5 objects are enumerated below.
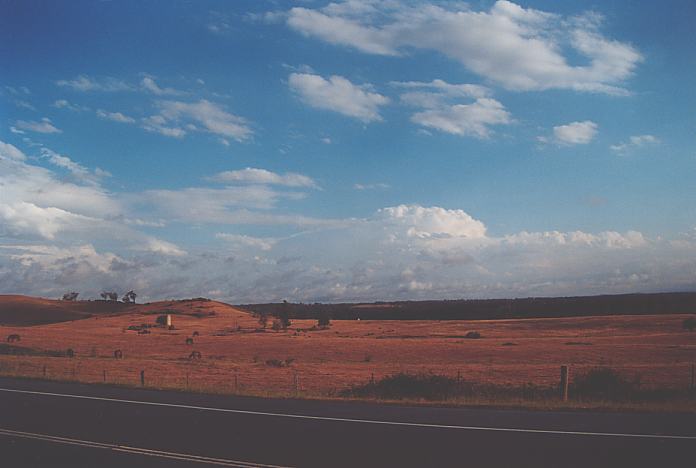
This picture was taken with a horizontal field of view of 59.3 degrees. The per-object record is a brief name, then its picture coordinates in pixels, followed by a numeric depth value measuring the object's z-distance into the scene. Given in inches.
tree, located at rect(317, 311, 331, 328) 4632.1
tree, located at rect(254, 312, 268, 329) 4579.2
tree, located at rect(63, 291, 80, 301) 7391.7
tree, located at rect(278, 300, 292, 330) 4411.9
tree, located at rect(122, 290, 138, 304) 7342.5
